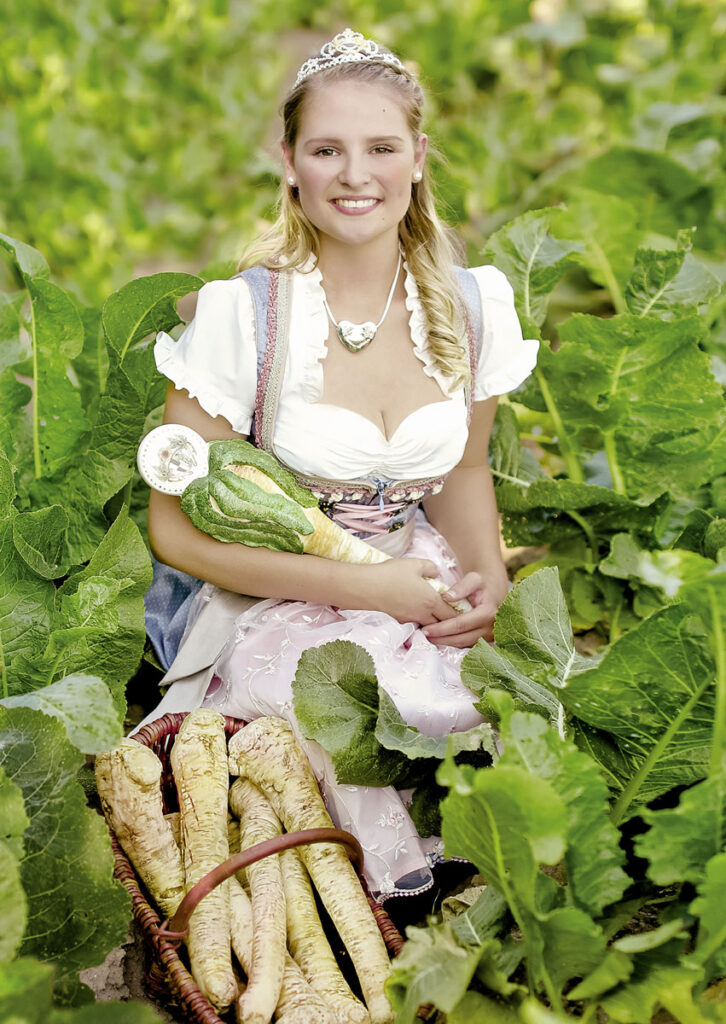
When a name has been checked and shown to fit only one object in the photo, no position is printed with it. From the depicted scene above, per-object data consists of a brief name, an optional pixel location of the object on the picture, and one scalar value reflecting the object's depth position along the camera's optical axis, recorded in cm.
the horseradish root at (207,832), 143
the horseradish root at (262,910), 139
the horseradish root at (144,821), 158
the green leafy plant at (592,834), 121
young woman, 173
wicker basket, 137
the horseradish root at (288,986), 140
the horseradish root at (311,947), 143
